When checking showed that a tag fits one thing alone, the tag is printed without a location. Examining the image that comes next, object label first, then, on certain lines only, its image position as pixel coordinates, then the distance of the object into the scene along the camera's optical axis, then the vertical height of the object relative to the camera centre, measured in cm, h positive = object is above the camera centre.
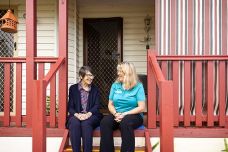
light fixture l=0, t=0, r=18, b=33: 532 +85
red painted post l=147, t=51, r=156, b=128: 433 -26
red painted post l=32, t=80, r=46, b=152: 358 -37
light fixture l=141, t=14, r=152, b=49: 702 +100
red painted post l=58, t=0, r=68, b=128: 439 +29
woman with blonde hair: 382 -33
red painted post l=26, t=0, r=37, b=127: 447 +44
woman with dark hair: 389 -39
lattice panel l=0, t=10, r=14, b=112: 670 +64
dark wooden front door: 713 +61
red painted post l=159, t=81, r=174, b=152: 334 -35
